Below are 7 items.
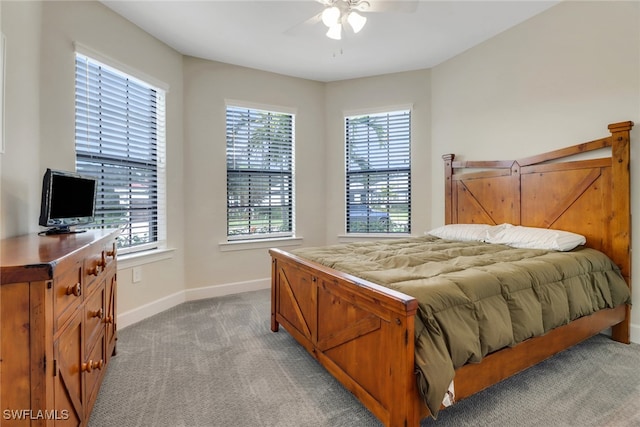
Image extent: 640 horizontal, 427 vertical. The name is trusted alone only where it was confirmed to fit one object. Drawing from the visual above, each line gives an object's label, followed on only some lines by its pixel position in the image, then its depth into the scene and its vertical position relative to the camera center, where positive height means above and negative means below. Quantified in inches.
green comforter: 53.8 -17.7
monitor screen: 69.0 +2.6
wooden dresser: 36.5 -15.9
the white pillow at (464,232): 118.6 -9.3
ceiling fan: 82.8 +54.4
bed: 54.2 -18.8
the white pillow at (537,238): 97.1 -9.9
